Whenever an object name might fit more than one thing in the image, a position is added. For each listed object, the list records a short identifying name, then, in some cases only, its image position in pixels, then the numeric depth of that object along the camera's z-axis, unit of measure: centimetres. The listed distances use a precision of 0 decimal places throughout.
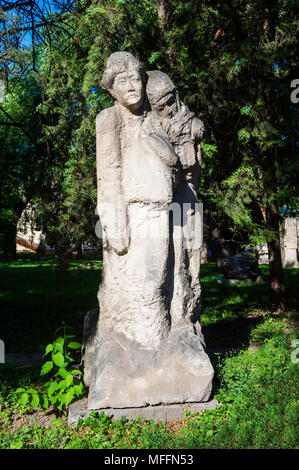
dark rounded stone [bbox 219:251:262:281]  1273
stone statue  359
